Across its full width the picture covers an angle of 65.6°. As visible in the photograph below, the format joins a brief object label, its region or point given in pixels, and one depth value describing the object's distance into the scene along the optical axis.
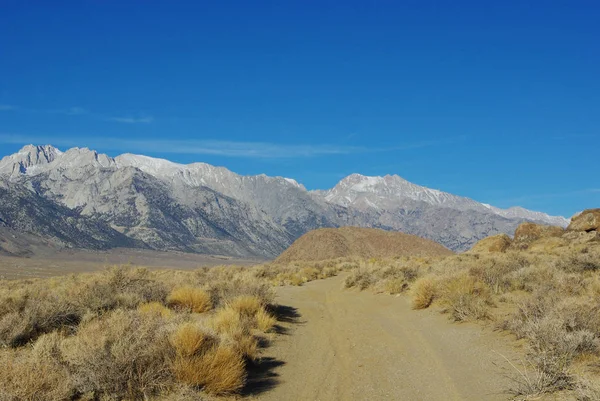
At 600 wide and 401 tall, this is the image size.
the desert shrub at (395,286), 19.88
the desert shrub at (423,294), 15.73
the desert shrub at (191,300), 14.29
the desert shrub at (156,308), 11.79
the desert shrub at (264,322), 12.83
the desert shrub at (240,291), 14.95
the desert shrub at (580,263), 17.66
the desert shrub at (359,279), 22.86
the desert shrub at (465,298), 12.84
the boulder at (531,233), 34.84
